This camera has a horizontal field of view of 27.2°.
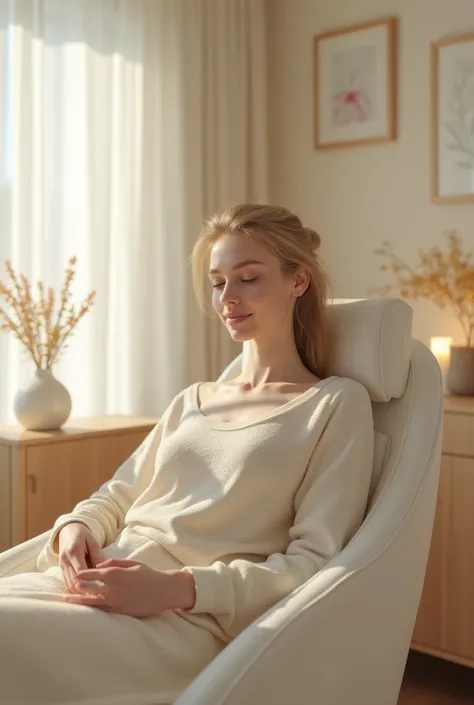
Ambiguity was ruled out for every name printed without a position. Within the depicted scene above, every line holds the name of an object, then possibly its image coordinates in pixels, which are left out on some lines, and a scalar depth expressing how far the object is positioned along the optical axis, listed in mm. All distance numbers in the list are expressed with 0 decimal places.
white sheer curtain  3074
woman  1466
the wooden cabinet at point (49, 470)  2652
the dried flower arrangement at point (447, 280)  3152
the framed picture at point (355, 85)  3389
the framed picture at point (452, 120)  3172
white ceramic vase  2801
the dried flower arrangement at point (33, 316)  2834
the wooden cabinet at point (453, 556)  2713
